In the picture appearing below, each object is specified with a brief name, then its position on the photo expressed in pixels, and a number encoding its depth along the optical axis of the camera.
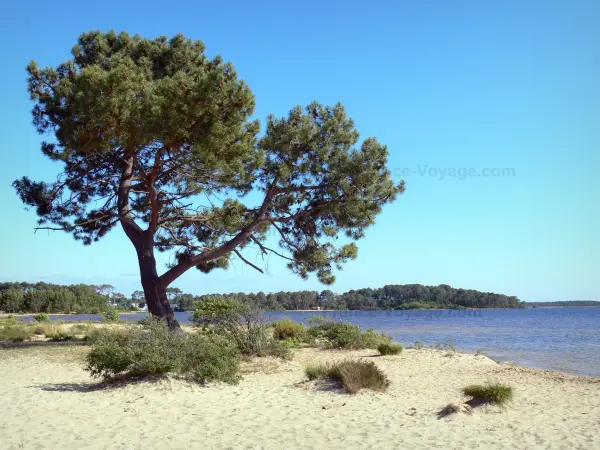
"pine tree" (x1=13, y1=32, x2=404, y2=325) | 14.56
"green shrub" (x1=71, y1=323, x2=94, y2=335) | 25.22
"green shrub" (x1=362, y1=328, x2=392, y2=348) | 20.64
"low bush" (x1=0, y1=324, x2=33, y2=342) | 22.39
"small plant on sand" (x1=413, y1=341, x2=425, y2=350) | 23.06
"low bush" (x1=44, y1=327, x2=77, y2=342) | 22.95
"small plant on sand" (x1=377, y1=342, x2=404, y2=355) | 18.84
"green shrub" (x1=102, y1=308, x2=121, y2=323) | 24.37
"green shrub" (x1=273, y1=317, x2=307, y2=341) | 22.60
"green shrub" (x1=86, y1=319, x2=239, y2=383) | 10.91
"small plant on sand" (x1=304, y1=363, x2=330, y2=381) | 12.11
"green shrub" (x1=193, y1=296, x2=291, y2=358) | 15.49
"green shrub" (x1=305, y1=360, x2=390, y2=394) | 10.94
